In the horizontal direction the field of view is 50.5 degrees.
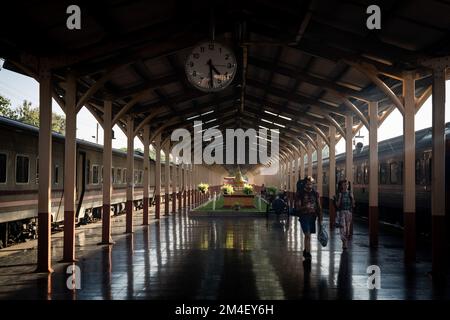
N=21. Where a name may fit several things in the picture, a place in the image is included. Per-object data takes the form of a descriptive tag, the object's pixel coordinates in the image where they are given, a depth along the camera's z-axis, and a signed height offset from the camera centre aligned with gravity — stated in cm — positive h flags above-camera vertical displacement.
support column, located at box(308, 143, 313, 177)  2708 +117
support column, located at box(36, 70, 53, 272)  945 +5
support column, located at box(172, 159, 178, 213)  2708 -121
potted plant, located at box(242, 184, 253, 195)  2820 -97
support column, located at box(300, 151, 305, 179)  2879 +53
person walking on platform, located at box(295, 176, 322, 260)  1059 -78
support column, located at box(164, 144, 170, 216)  2469 -8
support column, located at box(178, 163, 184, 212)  2928 -95
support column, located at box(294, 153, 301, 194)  3273 +47
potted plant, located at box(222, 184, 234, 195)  2822 -97
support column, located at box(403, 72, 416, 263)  1057 +22
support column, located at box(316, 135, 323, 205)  2279 +57
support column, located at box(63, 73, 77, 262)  1041 -21
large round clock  995 +230
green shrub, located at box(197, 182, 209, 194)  3350 -95
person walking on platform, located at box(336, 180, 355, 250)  1213 -85
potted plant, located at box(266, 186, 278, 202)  2747 -120
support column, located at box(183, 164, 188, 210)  3187 -87
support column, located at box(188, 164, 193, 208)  3578 -93
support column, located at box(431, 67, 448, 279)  907 +2
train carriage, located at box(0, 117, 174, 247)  1187 -12
